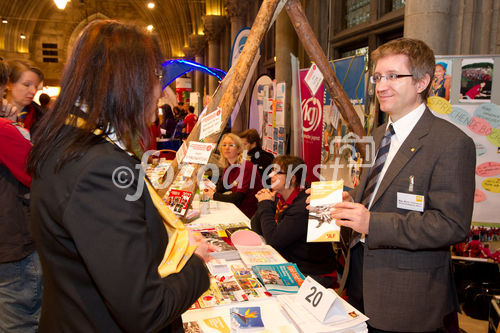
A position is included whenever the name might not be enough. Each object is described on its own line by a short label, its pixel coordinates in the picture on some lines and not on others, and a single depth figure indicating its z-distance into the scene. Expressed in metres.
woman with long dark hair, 0.80
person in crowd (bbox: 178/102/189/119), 12.26
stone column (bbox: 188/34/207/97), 17.78
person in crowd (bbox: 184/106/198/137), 9.74
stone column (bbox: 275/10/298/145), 6.33
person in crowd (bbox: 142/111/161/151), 7.15
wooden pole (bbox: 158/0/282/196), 2.29
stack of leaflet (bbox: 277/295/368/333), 1.42
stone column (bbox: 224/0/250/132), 10.07
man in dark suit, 1.50
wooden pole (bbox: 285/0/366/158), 2.60
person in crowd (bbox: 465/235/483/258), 3.05
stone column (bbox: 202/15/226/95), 13.42
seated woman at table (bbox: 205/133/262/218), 3.82
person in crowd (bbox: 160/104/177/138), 10.67
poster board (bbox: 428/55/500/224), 2.81
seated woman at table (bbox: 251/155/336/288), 2.53
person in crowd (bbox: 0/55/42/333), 1.92
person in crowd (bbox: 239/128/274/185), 5.17
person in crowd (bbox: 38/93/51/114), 5.77
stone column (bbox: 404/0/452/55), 2.95
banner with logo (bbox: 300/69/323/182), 4.65
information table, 1.49
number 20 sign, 1.46
